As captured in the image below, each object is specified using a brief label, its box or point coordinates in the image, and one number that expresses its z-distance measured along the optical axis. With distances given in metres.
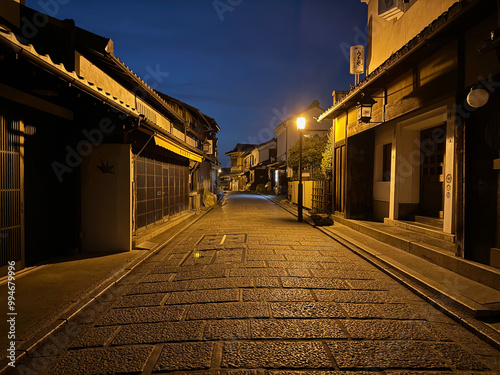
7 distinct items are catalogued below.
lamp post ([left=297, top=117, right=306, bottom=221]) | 15.50
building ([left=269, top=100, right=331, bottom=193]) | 39.97
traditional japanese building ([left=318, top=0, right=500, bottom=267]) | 5.84
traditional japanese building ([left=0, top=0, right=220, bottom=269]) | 5.76
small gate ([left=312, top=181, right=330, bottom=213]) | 17.02
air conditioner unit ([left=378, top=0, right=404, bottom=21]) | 11.99
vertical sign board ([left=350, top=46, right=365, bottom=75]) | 15.69
